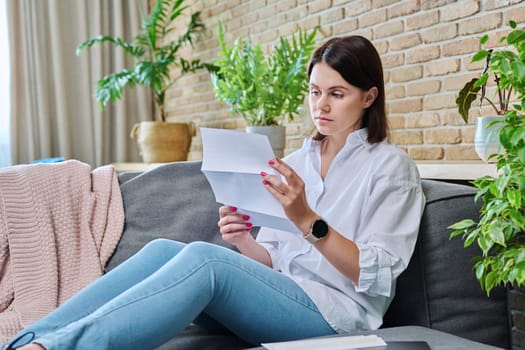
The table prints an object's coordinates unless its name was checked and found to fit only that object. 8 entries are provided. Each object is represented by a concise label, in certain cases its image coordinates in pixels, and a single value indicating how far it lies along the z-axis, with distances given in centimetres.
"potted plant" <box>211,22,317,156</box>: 276
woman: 131
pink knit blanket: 183
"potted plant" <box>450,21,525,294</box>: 112
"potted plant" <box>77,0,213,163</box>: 386
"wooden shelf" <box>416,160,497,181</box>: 185
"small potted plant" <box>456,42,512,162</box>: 166
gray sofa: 155
